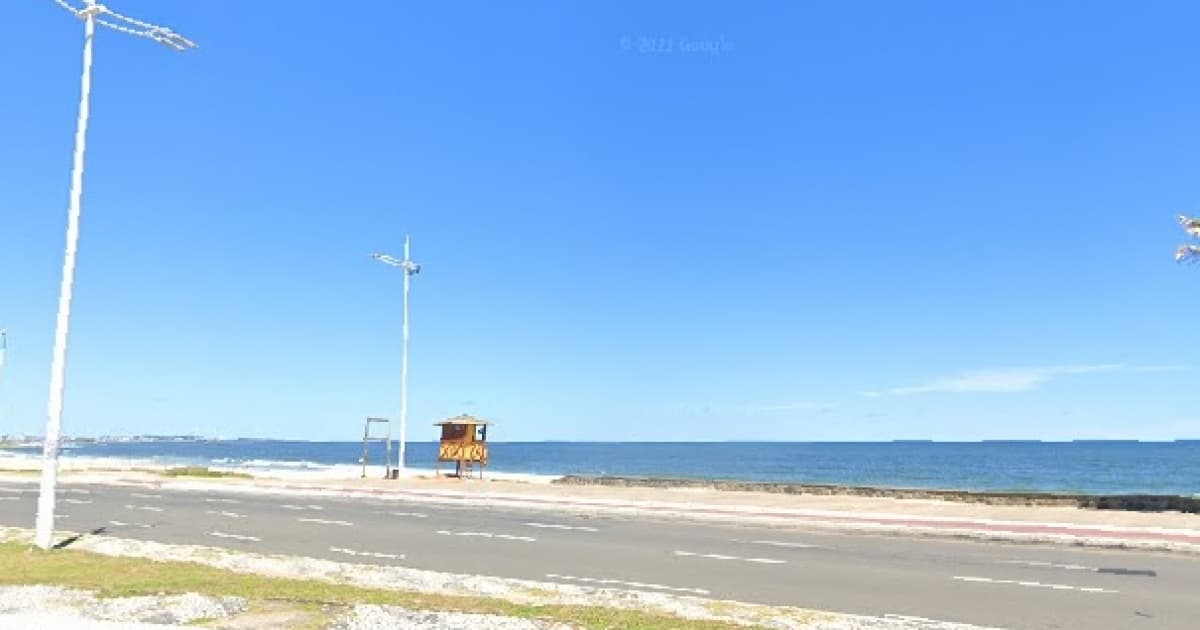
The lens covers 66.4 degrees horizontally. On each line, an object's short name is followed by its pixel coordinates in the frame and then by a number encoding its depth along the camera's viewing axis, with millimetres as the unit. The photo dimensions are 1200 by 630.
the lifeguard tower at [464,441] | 41625
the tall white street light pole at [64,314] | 15719
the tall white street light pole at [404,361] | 39844
